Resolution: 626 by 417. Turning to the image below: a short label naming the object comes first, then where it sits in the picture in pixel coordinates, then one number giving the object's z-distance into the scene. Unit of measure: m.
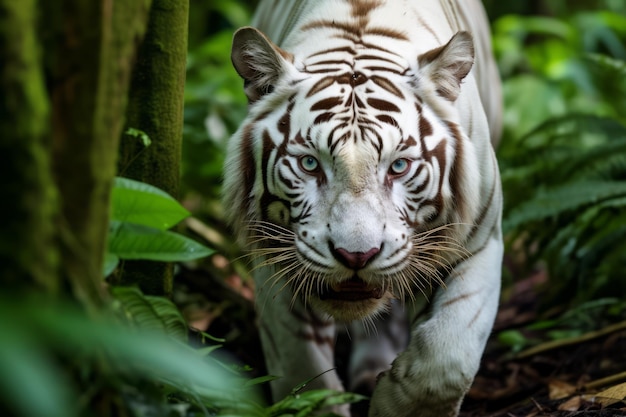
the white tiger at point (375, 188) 5.41
